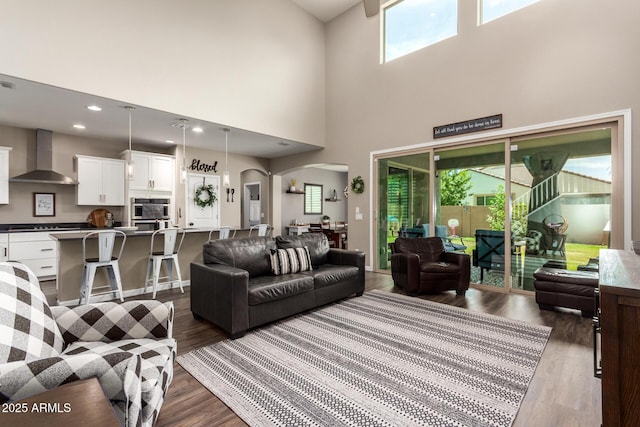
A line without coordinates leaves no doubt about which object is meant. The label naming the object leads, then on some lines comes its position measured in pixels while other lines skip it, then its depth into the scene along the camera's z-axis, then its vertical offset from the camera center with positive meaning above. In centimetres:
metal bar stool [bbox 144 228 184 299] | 420 -63
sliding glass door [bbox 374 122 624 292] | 389 +21
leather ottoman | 330 -85
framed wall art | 569 +15
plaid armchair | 97 -58
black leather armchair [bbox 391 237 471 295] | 420 -84
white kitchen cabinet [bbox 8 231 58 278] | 503 -66
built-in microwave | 630 +7
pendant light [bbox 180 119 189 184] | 480 +150
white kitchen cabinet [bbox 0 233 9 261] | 492 -56
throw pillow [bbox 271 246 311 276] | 362 -59
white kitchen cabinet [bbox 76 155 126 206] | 588 +61
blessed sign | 713 +111
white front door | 706 +15
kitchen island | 379 -70
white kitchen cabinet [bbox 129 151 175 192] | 627 +87
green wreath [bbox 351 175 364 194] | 623 +59
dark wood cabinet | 105 -49
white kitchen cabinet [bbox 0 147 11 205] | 515 +62
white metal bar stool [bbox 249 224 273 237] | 564 -33
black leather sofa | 285 -75
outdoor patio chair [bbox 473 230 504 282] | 466 -58
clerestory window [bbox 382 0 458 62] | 516 +341
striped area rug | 182 -118
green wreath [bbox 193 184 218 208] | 717 +37
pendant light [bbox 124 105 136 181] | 417 +59
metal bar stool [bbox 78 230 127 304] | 362 -62
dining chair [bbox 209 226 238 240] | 497 -32
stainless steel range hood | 539 +87
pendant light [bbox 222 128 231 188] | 504 +143
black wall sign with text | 456 +138
